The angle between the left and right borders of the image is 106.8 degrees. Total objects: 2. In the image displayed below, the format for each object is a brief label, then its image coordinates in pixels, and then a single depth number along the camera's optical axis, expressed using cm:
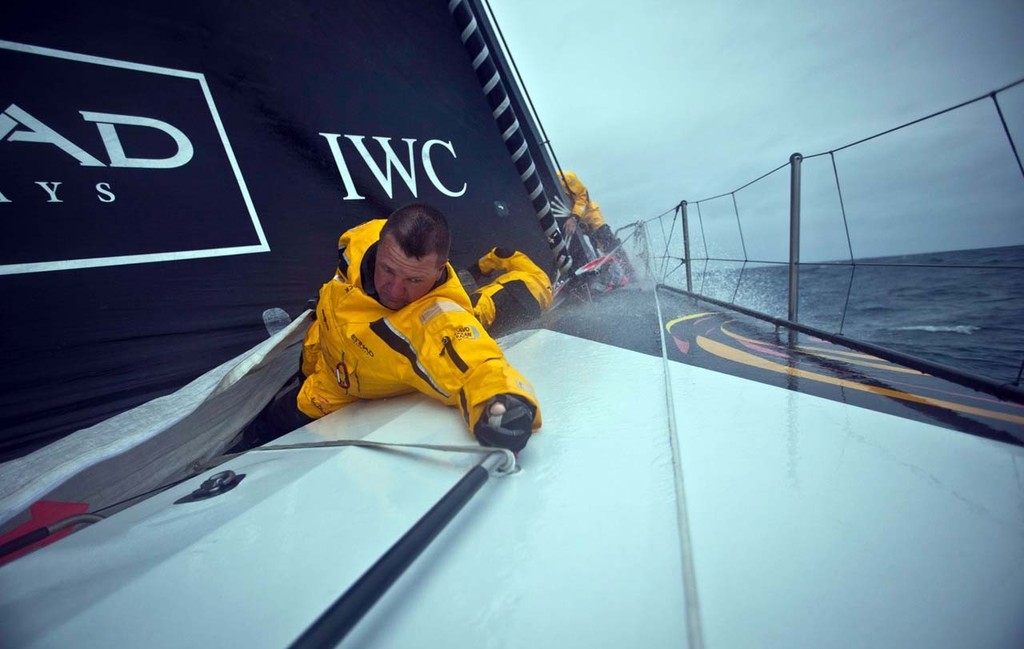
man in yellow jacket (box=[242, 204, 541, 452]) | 82
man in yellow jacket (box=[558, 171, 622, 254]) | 618
